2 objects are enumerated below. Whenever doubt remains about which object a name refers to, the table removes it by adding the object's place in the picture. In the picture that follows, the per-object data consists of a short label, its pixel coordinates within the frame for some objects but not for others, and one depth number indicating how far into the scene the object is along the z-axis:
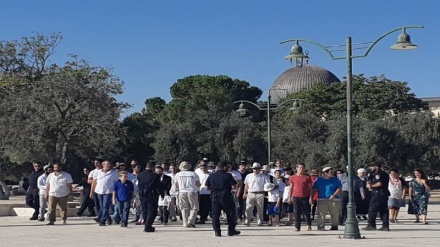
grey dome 129.75
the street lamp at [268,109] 38.04
